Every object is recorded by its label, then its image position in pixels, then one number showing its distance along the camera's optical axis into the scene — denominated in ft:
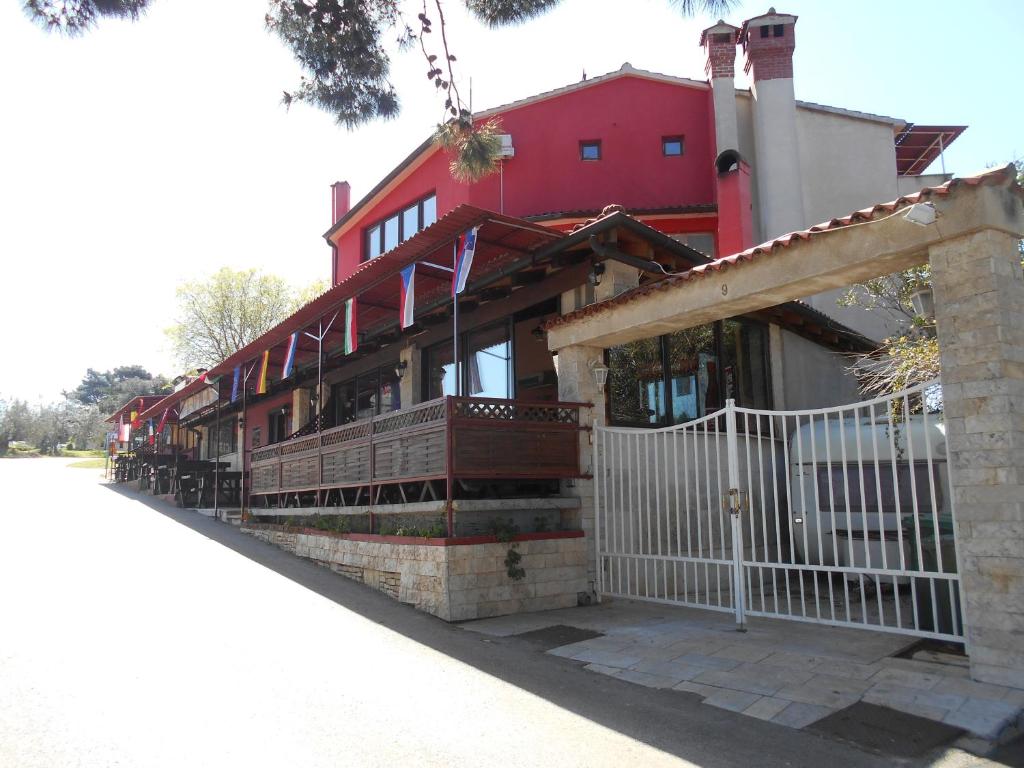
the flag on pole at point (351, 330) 33.60
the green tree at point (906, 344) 23.73
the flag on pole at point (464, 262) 26.55
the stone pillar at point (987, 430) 14.92
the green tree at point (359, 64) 24.86
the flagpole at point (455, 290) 26.27
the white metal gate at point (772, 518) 19.54
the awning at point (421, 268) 26.68
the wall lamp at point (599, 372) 27.66
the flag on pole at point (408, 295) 29.25
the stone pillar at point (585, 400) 27.07
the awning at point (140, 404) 78.20
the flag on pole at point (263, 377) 42.88
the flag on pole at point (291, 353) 39.42
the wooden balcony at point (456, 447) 24.84
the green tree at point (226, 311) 118.32
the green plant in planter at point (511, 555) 24.56
